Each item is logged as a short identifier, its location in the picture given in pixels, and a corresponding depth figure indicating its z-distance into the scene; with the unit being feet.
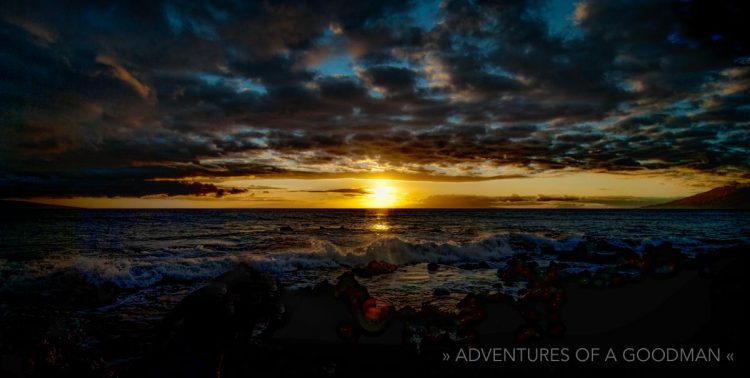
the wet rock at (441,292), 40.15
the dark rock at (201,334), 12.62
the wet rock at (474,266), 61.16
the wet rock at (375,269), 54.08
